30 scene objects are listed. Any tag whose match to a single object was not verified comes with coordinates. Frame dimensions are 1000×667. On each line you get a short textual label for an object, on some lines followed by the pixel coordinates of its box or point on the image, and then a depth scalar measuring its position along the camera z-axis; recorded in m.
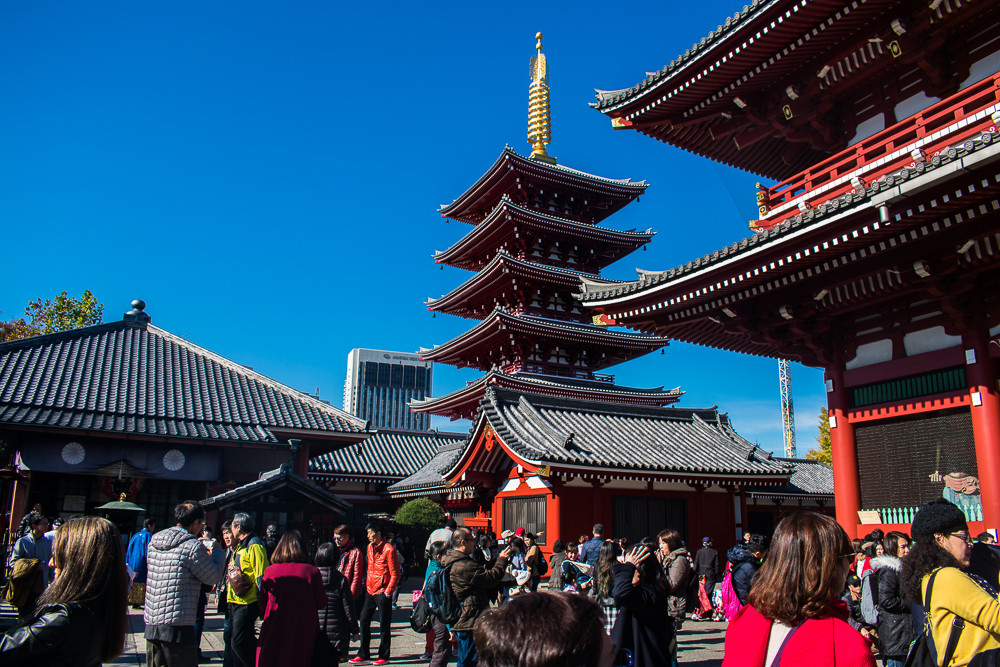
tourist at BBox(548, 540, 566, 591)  8.63
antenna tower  59.18
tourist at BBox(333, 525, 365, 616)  8.08
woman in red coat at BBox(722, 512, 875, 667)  2.37
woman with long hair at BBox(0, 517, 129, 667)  2.81
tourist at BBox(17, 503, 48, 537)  9.99
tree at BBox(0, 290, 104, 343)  28.97
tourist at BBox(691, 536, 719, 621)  12.12
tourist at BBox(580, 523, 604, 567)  8.59
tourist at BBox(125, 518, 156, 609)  7.47
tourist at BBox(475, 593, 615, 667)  1.78
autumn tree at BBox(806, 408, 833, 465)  41.09
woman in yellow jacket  3.02
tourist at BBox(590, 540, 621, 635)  5.09
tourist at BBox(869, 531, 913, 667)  5.29
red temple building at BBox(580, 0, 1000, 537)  8.01
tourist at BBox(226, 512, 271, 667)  6.00
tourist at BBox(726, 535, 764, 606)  5.43
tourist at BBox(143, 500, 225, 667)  5.14
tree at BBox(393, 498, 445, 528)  20.64
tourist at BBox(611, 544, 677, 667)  4.50
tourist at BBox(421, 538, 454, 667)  6.18
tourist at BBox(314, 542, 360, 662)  5.98
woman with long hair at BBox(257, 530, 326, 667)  5.07
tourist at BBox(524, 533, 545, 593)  9.07
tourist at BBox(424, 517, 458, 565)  6.57
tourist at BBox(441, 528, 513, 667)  5.58
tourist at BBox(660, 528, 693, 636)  6.52
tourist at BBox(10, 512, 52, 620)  7.97
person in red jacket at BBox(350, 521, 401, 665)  8.49
